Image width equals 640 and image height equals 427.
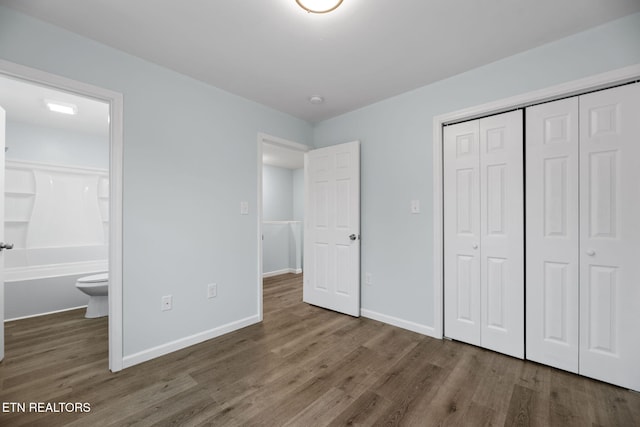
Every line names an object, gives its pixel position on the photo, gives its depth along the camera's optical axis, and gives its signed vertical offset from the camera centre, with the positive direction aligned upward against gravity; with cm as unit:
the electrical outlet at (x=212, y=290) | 264 -72
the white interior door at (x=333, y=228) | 317 -17
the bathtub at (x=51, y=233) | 328 -28
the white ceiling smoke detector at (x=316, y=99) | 291 +120
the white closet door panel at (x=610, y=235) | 179 -13
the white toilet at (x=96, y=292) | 308 -89
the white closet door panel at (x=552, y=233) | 200 -13
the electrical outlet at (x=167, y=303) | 234 -75
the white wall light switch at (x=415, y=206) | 274 +8
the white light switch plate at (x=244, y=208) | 290 +5
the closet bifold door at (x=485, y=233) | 223 -15
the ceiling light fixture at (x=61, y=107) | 298 +115
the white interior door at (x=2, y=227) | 216 -12
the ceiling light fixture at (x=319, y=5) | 156 +117
